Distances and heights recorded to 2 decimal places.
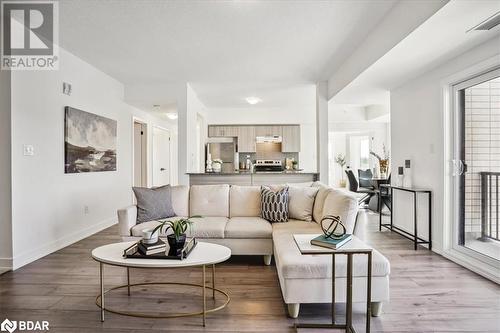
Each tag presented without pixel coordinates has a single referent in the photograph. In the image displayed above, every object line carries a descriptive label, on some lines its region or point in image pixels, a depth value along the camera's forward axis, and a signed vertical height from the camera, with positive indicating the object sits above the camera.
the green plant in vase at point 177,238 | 2.24 -0.52
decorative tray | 2.18 -0.62
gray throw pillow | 3.61 -0.46
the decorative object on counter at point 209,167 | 7.08 -0.05
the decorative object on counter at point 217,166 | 6.72 -0.03
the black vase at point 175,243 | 2.24 -0.55
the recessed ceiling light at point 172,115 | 7.45 +1.21
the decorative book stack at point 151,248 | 2.24 -0.59
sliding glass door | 3.32 -0.02
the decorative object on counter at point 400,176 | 4.64 -0.18
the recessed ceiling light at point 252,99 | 6.78 +1.40
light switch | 3.40 +0.17
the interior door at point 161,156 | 7.65 +0.22
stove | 8.33 -0.02
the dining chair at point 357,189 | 7.48 -0.60
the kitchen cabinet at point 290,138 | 8.23 +0.68
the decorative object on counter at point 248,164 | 8.35 +0.01
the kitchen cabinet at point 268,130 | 8.23 +0.90
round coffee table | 2.09 -0.65
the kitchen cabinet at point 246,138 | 8.22 +0.69
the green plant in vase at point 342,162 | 10.49 +0.07
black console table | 4.00 -0.75
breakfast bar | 5.29 -0.23
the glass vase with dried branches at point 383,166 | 5.93 -0.04
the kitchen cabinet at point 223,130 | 8.22 +0.90
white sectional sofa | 2.23 -0.68
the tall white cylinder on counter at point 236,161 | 8.36 +0.09
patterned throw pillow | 3.66 -0.48
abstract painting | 4.19 +0.34
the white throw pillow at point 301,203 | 3.67 -0.45
